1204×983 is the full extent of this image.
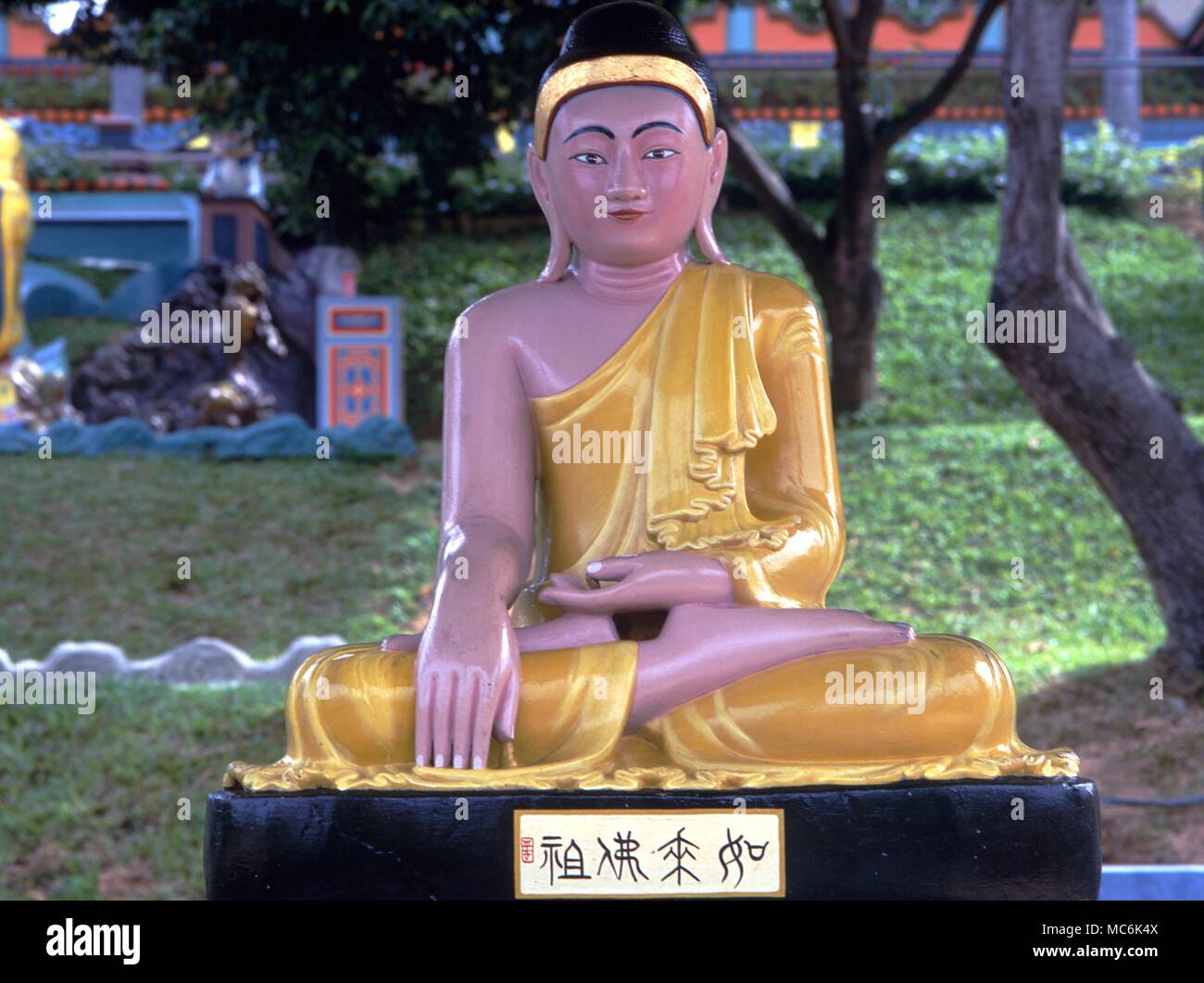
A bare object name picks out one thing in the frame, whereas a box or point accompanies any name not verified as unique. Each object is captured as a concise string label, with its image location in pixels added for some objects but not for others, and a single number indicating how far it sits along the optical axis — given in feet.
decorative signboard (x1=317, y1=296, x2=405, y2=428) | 34.83
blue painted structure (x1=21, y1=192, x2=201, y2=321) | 43.65
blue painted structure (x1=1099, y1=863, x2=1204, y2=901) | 14.32
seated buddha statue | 10.18
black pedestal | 9.88
